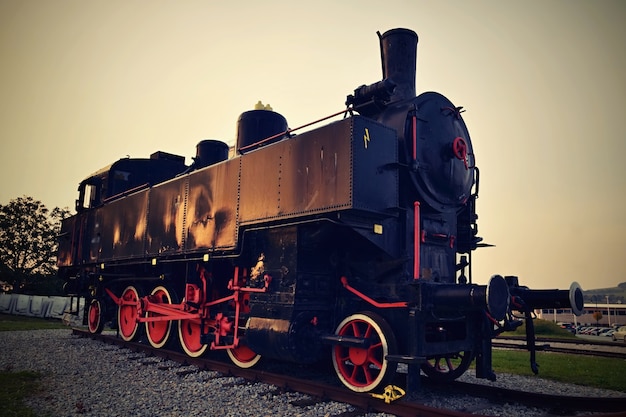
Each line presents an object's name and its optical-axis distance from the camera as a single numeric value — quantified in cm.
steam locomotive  501
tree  3241
